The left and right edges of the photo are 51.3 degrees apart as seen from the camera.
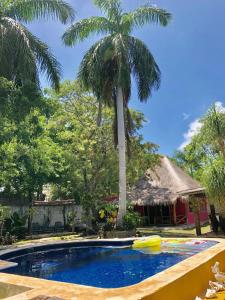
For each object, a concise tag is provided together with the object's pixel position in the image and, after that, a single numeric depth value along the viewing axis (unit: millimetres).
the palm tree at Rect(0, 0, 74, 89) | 9516
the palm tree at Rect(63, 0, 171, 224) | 13122
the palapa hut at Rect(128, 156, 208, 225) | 16386
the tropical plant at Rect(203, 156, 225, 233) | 9606
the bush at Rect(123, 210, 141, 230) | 11898
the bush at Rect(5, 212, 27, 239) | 12865
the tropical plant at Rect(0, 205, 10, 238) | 10455
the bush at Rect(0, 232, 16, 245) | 10786
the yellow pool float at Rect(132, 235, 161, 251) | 8010
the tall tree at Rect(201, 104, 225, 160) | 14524
